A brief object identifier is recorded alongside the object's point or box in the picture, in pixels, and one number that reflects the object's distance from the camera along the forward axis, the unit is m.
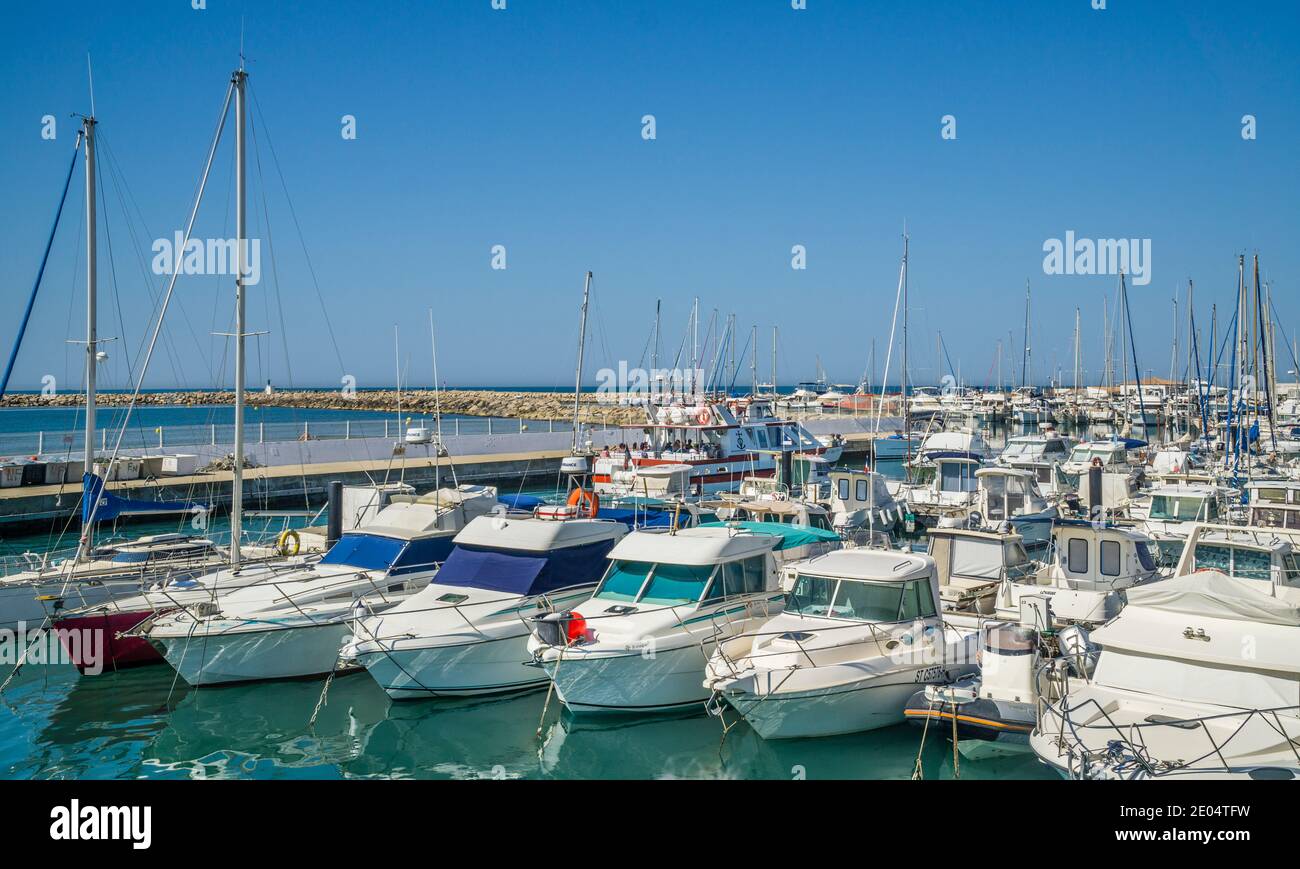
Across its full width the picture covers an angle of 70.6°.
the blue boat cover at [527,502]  20.52
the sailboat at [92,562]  15.40
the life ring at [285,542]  18.56
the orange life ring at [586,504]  17.30
